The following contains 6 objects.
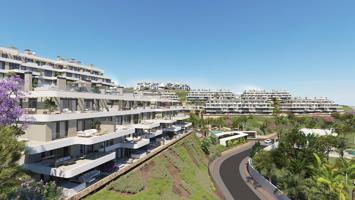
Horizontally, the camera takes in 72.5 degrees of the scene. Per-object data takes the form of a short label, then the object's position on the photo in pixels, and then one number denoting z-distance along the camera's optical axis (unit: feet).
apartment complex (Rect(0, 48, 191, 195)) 89.61
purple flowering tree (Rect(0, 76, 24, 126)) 75.97
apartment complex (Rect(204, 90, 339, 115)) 567.59
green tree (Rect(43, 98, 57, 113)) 94.49
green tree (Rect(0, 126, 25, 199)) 55.77
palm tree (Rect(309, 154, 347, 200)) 111.34
